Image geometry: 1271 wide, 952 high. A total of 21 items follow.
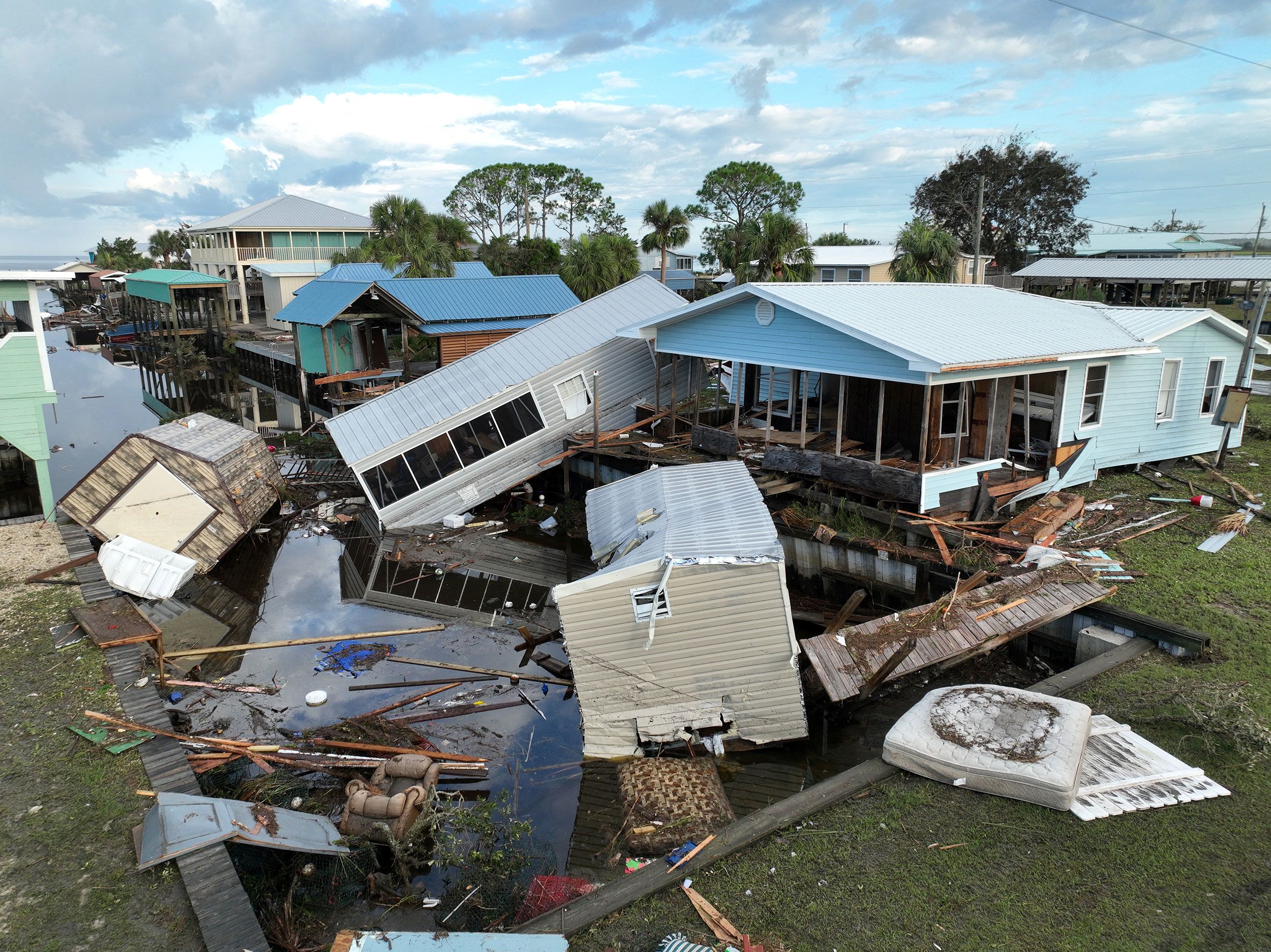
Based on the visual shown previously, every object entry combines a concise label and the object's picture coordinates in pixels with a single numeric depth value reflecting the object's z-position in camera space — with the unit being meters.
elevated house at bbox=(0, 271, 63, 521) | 16.88
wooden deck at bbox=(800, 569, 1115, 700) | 10.75
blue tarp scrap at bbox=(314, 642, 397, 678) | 13.48
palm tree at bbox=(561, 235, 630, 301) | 38.59
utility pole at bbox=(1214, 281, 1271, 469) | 18.84
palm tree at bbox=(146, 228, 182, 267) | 84.56
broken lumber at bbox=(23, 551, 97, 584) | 14.35
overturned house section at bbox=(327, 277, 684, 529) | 19.41
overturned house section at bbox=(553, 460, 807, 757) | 10.09
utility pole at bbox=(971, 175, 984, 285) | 31.09
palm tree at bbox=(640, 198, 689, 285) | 38.53
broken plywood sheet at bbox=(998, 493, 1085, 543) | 14.56
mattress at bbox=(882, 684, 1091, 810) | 8.06
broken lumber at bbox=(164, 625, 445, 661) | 13.62
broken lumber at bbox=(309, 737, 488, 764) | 10.45
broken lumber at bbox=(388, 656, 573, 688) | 12.88
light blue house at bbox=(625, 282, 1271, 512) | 15.34
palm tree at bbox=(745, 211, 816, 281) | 29.42
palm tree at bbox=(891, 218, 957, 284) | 30.30
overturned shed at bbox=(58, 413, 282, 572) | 16.73
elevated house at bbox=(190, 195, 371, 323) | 59.50
